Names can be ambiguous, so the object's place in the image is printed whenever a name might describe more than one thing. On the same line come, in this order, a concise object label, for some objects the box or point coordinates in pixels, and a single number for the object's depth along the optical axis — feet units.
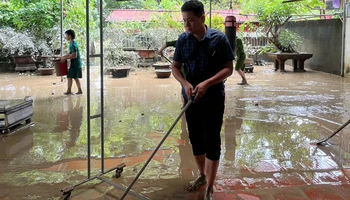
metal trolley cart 17.11
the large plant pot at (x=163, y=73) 38.81
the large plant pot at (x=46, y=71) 41.32
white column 38.22
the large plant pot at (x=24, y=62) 43.96
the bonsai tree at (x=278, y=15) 45.39
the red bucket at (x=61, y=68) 28.71
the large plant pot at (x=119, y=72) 39.29
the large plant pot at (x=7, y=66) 45.60
